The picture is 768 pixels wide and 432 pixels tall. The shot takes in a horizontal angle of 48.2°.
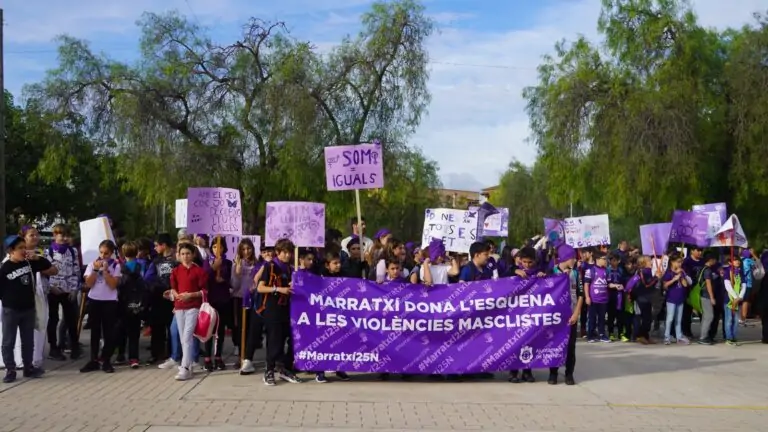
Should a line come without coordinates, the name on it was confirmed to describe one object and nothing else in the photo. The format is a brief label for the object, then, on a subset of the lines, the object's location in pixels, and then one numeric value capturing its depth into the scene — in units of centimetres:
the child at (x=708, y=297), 1530
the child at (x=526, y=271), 1066
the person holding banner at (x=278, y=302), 1021
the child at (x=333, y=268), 1066
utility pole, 1922
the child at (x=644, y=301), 1530
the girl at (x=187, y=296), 1050
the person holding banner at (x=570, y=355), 1048
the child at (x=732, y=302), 1527
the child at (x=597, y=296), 1523
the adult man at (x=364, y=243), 1382
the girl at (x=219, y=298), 1127
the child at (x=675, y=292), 1516
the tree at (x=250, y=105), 2722
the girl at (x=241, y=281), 1184
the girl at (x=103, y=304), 1101
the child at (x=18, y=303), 1015
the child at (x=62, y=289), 1173
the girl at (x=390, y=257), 1168
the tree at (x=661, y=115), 2620
